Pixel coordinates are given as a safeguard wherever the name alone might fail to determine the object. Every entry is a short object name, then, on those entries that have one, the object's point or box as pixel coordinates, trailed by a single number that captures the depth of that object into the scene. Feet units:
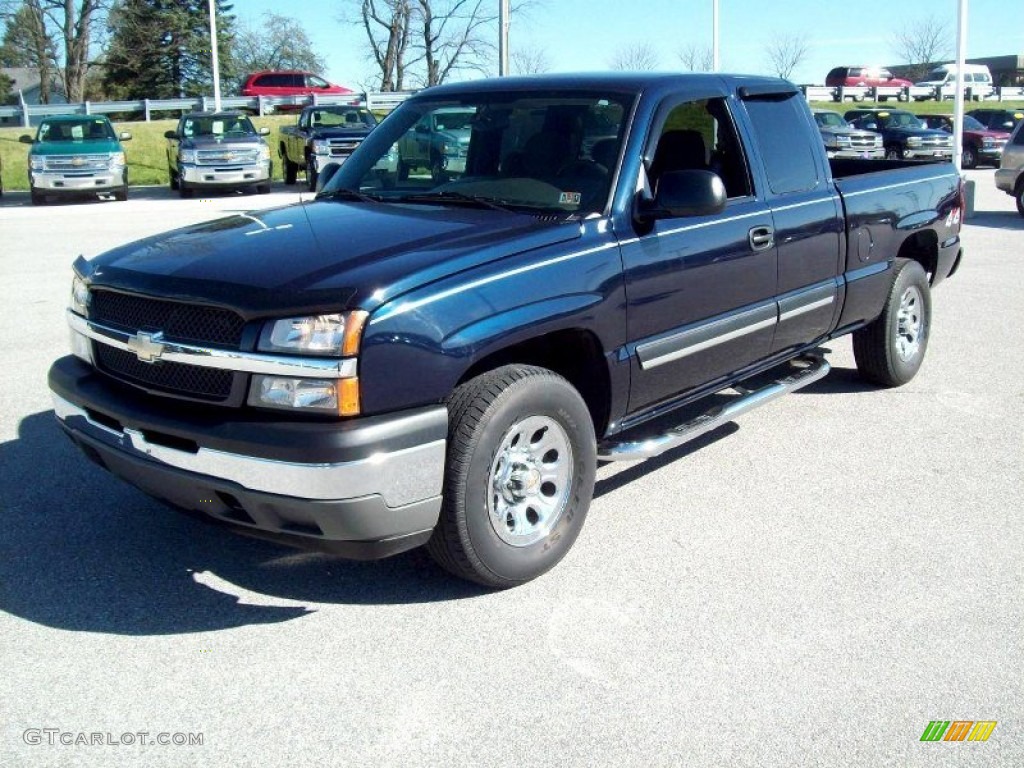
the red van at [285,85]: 142.10
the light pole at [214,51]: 100.28
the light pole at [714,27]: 99.50
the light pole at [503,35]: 80.33
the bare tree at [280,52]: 212.64
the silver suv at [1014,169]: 55.11
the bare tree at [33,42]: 171.53
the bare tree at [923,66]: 248.93
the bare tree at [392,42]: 178.50
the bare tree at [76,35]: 169.78
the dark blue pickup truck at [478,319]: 11.33
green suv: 69.51
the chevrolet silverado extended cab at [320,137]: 72.90
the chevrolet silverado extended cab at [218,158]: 73.77
